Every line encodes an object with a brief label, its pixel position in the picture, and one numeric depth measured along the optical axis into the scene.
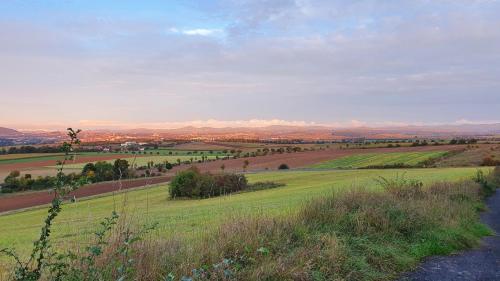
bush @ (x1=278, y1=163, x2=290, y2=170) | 86.75
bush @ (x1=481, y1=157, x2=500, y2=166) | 69.90
